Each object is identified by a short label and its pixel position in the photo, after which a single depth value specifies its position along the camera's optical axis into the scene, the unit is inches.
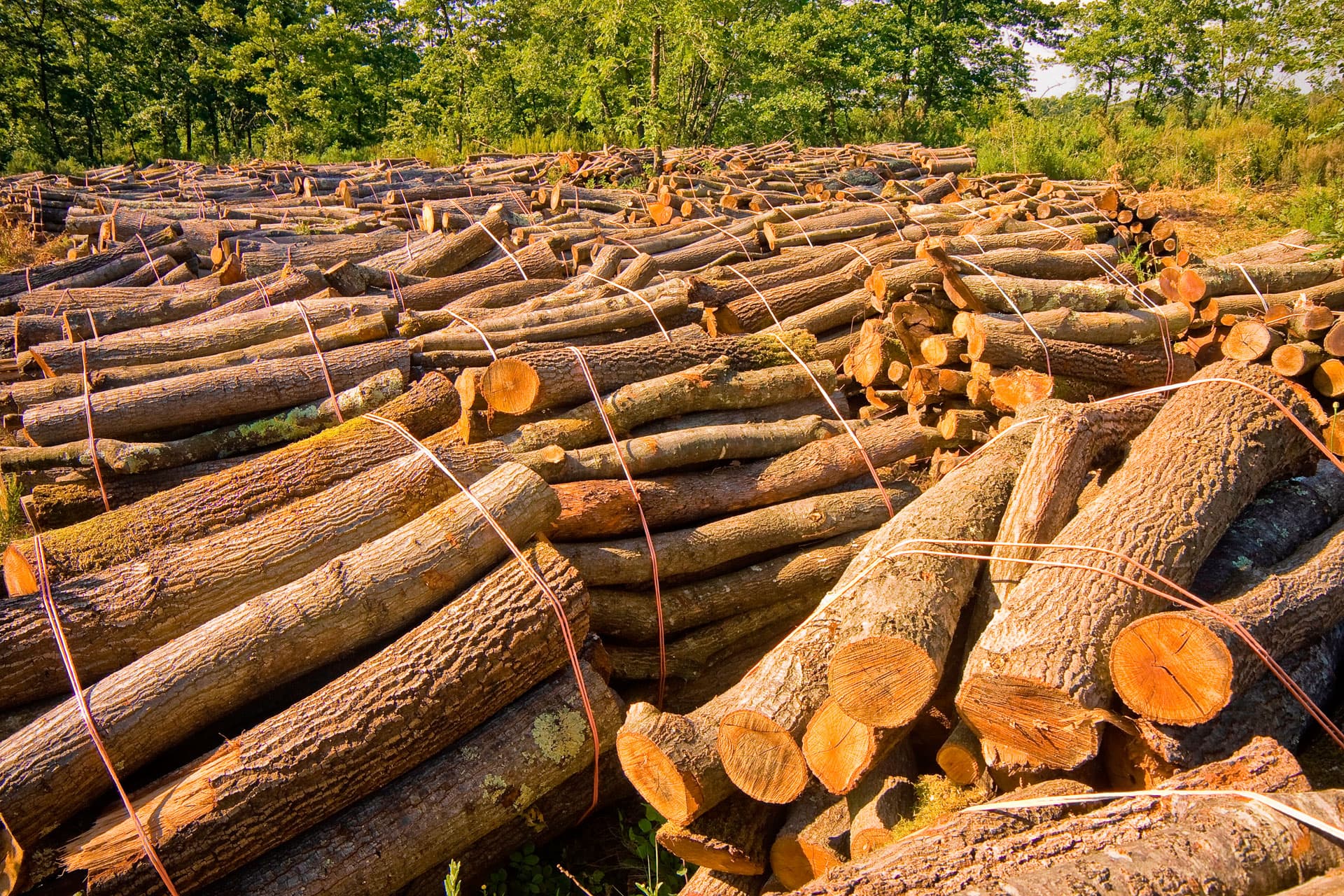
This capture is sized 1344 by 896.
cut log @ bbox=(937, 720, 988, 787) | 99.3
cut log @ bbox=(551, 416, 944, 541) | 146.5
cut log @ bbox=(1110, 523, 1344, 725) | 89.7
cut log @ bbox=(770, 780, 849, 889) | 99.7
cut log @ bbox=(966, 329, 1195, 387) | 183.2
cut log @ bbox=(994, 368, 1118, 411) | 172.4
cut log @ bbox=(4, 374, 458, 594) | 127.5
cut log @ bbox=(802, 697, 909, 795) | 96.0
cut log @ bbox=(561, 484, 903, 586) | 144.5
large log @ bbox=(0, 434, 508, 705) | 111.3
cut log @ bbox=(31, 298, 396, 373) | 188.9
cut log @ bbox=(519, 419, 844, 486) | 150.9
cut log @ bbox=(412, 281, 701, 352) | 188.2
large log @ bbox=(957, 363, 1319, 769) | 91.7
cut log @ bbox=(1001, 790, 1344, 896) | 72.0
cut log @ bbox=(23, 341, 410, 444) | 162.1
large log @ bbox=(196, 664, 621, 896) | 102.3
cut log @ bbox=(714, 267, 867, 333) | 217.6
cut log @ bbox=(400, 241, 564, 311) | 241.6
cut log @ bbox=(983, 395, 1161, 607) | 122.7
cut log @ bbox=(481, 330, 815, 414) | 150.4
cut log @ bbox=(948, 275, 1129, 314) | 197.3
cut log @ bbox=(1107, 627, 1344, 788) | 93.0
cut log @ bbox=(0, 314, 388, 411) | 173.8
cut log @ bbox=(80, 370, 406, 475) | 164.6
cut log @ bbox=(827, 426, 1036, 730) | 95.3
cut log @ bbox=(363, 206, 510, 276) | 268.5
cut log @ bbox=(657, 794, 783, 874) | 101.3
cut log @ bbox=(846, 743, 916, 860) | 93.8
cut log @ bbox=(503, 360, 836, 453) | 160.9
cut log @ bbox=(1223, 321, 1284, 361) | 189.8
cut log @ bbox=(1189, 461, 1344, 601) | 124.9
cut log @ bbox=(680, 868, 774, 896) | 104.6
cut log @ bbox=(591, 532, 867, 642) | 143.4
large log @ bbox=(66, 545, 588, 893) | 95.1
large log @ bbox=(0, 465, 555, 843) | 97.5
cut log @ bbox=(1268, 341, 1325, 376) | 188.4
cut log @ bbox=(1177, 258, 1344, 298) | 238.4
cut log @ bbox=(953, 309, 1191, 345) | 186.7
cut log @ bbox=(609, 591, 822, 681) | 144.4
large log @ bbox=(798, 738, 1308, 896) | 76.8
